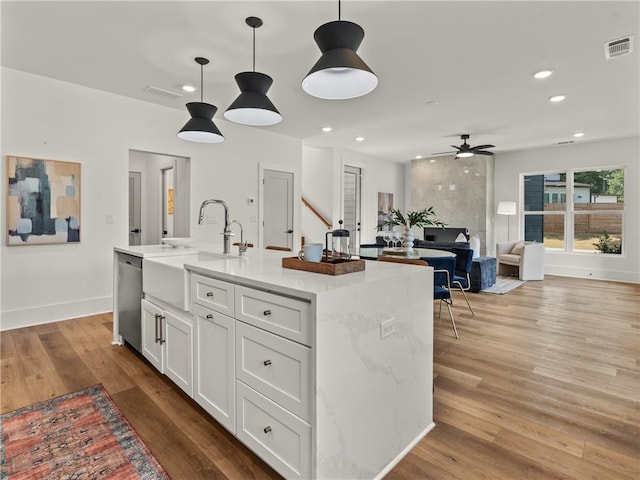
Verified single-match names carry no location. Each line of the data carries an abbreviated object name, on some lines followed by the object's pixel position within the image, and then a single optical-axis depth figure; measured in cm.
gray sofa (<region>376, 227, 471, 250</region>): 846
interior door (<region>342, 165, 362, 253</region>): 837
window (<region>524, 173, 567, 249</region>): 761
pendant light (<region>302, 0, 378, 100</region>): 175
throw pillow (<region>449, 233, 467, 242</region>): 689
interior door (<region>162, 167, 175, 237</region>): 582
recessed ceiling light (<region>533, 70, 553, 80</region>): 363
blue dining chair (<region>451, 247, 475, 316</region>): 399
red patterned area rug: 161
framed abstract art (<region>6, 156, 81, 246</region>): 359
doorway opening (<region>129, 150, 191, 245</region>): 595
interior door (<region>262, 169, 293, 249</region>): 618
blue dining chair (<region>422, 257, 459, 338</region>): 336
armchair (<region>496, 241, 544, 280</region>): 671
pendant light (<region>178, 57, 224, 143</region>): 306
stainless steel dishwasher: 276
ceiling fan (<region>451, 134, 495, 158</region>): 621
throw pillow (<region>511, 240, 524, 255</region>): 708
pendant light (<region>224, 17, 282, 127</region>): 243
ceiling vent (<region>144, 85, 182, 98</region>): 407
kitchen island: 131
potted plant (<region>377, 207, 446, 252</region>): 395
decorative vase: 394
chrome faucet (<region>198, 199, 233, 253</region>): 266
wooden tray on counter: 163
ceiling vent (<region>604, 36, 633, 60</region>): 299
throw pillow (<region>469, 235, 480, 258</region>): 606
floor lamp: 773
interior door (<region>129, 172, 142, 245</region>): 623
